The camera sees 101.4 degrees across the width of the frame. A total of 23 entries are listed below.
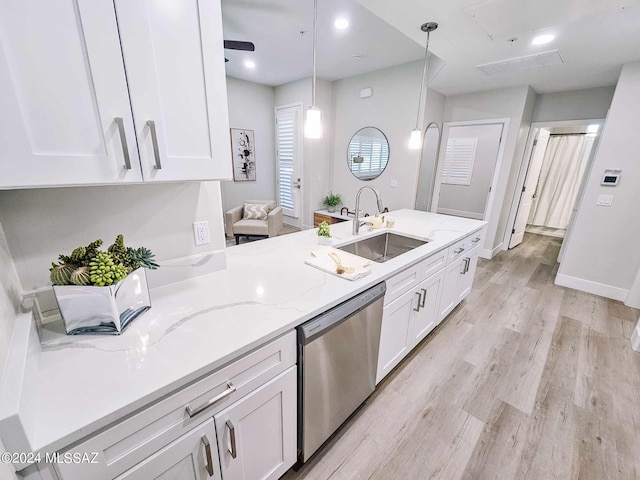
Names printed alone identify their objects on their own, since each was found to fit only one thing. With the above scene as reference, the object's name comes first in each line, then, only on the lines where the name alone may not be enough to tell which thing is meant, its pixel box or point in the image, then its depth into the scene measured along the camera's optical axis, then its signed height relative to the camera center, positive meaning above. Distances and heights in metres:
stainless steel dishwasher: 1.13 -0.92
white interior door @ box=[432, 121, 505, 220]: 5.20 +0.00
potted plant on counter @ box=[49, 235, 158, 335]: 0.83 -0.41
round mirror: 4.20 +0.23
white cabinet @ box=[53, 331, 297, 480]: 0.67 -0.80
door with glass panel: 5.00 +0.07
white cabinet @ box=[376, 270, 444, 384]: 1.62 -1.03
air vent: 2.53 +1.09
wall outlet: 1.32 -0.35
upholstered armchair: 4.16 -0.90
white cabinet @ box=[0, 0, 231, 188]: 0.65 +0.20
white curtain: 5.35 -0.11
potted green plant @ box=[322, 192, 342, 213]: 4.96 -0.64
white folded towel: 1.40 -0.54
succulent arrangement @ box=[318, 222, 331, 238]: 1.83 -0.44
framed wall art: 4.95 +0.17
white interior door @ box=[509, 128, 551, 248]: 4.25 -0.23
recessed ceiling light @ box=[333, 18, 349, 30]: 2.64 +1.42
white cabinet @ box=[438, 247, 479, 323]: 2.28 -1.02
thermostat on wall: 2.83 -0.03
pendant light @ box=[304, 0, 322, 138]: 1.66 +0.28
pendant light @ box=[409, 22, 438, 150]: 2.46 +0.27
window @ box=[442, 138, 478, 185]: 5.26 +0.20
